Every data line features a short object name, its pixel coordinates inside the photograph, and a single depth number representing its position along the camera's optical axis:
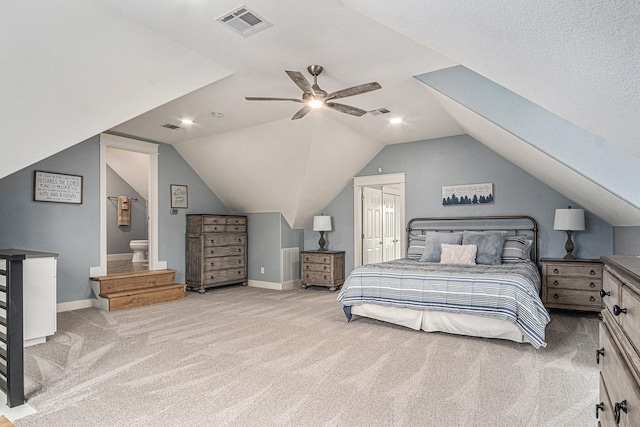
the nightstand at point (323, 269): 6.62
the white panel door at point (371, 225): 7.07
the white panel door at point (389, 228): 7.97
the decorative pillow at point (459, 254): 4.93
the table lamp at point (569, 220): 4.80
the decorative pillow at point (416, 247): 5.65
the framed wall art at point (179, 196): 6.56
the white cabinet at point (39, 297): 3.52
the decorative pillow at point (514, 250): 5.00
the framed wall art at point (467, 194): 5.76
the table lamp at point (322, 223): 6.88
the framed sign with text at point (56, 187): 4.83
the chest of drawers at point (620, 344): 1.03
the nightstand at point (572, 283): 4.54
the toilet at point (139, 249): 8.32
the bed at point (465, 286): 3.48
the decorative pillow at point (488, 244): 4.91
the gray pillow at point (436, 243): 5.31
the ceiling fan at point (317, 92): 3.25
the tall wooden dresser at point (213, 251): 6.44
